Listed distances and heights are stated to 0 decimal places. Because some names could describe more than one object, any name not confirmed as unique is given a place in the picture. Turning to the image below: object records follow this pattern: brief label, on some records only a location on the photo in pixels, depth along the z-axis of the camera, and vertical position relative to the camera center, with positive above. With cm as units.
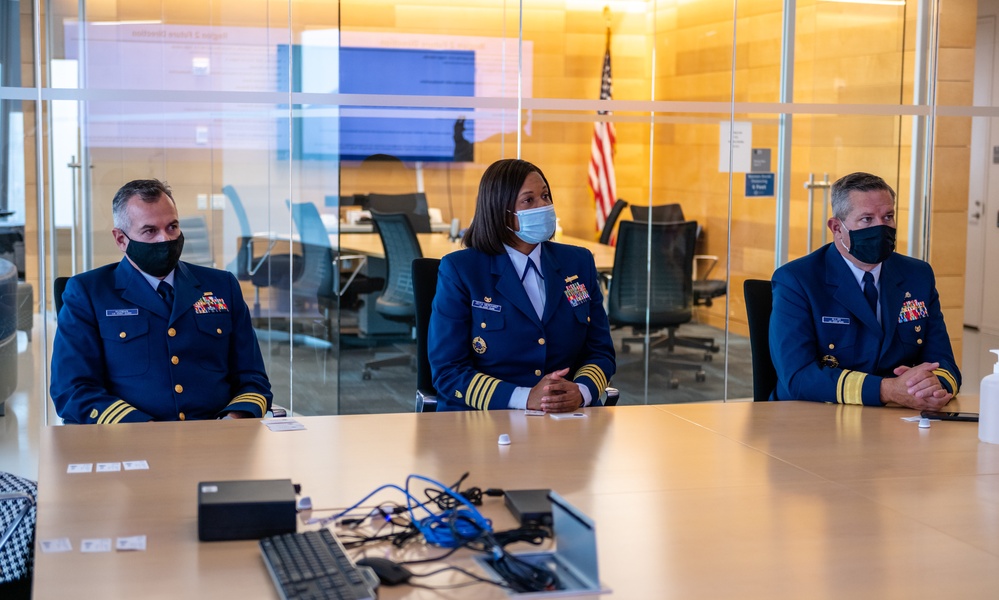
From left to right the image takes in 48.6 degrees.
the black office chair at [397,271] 574 -32
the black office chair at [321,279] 560 -36
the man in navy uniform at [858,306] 341 -28
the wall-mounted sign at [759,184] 623 +18
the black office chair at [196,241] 543 -17
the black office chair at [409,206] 571 +2
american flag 590 +28
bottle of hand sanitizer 265 -46
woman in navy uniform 343 -30
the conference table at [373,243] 565 -17
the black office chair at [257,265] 551 -29
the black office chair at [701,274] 619 -33
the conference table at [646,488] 174 -55
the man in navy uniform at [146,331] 318 -36
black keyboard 161 -55
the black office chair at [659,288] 624 -42
